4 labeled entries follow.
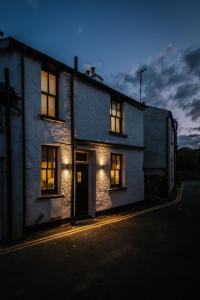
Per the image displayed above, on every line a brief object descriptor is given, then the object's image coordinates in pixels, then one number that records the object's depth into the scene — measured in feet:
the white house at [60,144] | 25.21
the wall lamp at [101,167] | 35.96
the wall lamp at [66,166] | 30.27
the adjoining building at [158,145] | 60.85
